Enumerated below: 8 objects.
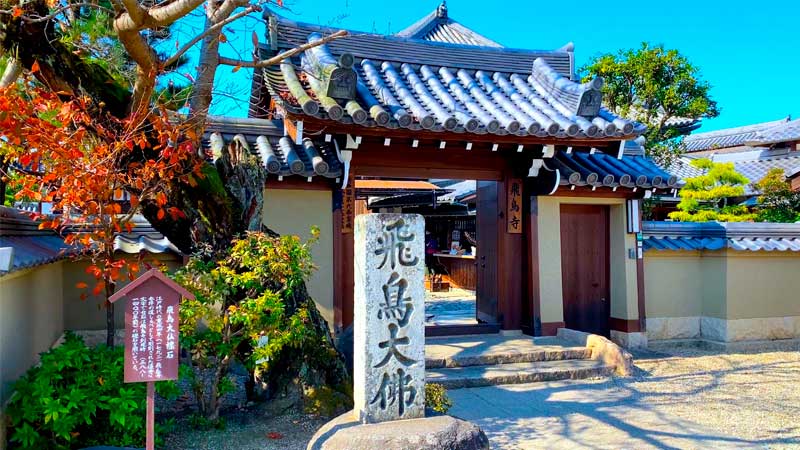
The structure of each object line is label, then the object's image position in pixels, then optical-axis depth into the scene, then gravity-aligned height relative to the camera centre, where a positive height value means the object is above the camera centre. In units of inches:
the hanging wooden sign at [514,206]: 374.3 +32.1
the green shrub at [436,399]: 211.6 -54.5
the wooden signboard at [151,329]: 153.6 -19.5
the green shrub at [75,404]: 170.7 -44.7
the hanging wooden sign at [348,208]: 333.4 +28.5
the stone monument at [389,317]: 179.5 -19.9
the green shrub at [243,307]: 202.2 -17.8
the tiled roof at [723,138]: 1364.4 +289.4
